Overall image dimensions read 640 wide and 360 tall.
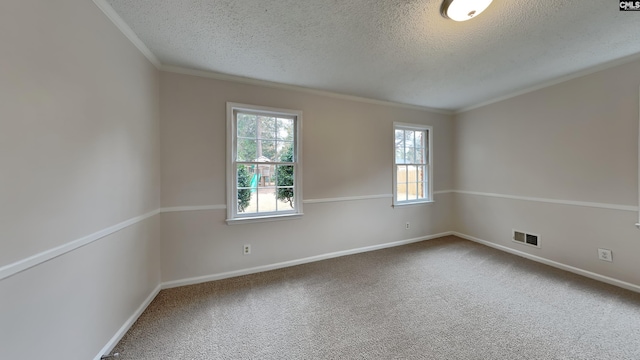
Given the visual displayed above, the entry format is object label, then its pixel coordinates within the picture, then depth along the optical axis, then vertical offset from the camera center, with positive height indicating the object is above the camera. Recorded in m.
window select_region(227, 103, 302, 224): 2.71 +0.23
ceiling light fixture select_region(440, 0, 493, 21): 1.44 +1.19
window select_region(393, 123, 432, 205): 3.82 +0.29
